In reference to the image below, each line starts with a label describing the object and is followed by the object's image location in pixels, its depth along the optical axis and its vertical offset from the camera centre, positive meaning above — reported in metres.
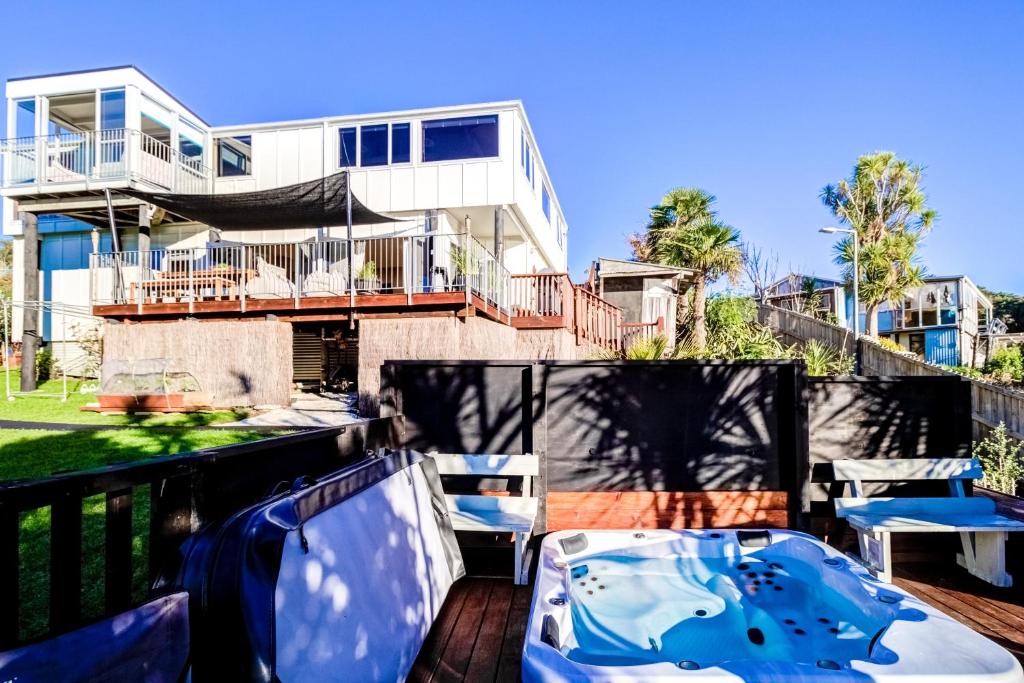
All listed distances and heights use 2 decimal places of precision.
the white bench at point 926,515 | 3.63 -1.24
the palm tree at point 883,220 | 20.39 +5.22
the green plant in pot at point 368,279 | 10.32 +1.24
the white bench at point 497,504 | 3.74 -1.26
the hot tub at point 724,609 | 2.53 -1.73
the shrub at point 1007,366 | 16.06 -0.65
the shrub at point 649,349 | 8.12 -0.08
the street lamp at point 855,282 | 14.58 +1.68
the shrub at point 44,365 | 13.93 -0.61
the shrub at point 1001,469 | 6.13 -1.52
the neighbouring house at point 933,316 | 23.34 +1.28
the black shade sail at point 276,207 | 9.85 +2.65
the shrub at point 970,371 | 15.75 -0.81
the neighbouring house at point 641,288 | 15.53 +1.64
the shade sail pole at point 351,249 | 9.58 +1.68
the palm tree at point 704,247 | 15.94 +2.87
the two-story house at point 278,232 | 9.98 +2.65
